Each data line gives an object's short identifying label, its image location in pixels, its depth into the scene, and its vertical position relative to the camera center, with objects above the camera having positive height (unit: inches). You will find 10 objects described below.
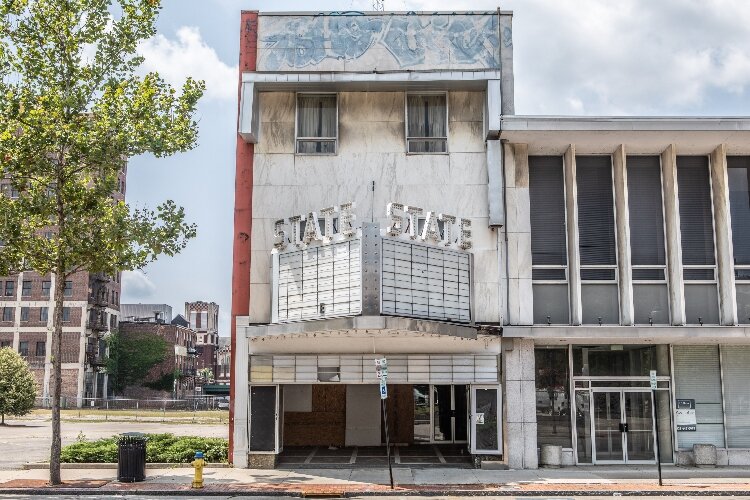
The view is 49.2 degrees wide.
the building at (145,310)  5945.4 +529.8
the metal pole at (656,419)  990.1 -43.5
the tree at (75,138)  860.0 +256.2
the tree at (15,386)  2023.9 -10.5
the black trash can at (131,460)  854.5 -81.2
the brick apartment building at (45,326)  3508.9 +239.7
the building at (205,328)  5925.2 +401.6
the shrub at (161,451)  970.1 -81.6
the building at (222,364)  6124.0 +138.7
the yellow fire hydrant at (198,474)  804.6 -89.3
